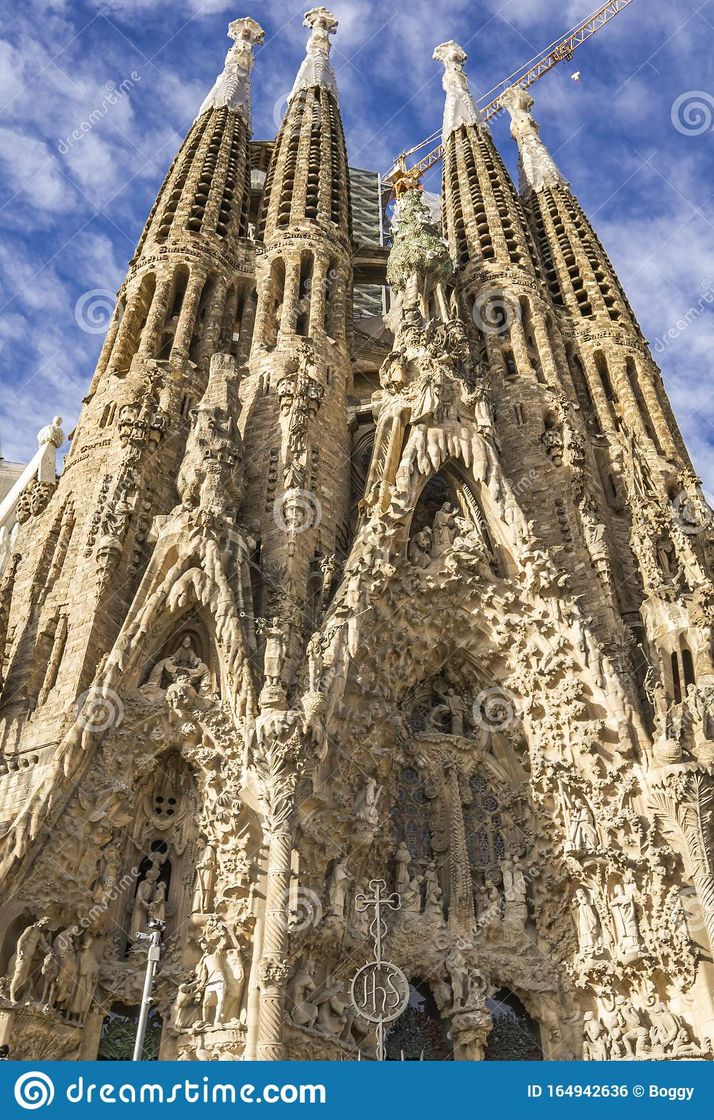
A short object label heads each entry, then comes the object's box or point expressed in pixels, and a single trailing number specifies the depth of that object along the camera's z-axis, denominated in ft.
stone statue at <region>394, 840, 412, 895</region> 45.98
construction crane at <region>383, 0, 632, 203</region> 154.20
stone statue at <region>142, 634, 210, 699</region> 44.01
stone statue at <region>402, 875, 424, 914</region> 45.21
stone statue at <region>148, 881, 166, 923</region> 40.37
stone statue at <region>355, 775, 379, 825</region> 43.86
